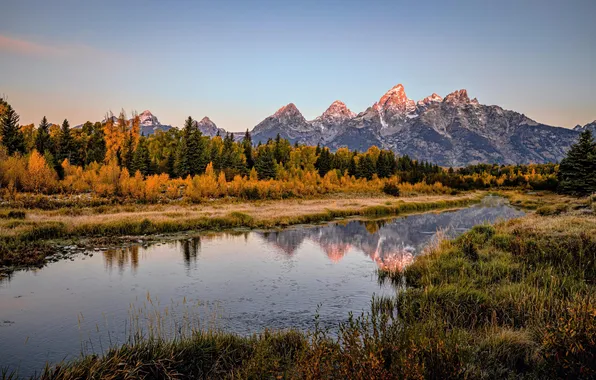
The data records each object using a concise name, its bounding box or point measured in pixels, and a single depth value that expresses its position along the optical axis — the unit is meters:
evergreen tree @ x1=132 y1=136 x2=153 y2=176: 69.88
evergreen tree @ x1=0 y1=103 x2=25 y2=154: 68.94
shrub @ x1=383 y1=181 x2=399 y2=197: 78.75
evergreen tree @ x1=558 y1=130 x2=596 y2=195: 56.50
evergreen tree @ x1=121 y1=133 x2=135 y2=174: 72.00
